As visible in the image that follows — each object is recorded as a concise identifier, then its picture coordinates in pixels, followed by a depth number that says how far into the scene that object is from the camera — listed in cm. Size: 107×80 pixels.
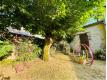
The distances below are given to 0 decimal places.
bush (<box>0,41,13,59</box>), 417
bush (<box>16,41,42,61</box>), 478
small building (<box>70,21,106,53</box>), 629
